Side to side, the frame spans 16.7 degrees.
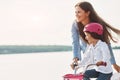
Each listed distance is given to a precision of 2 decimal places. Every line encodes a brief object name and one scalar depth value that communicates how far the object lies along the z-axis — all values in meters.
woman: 3.40
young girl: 2.96
